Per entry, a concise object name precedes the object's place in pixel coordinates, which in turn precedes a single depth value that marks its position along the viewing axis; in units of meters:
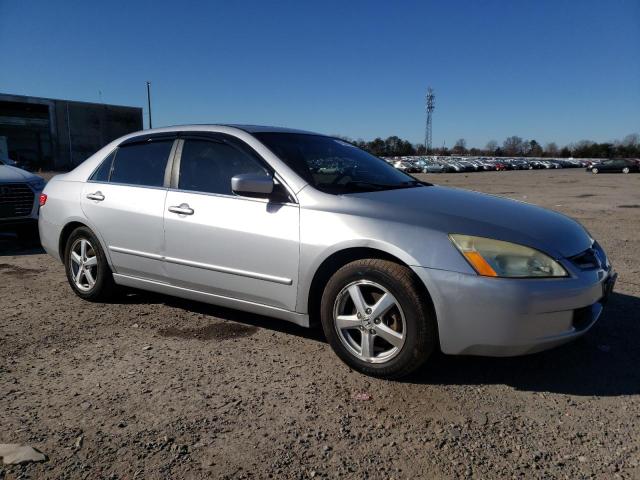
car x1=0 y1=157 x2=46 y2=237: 7.20
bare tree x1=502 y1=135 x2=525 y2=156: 145.75
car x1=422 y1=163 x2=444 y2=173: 56.71
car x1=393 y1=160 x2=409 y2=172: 56.92
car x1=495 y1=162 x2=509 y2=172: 65.04
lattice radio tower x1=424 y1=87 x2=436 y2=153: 108.25
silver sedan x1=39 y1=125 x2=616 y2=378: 2.77
